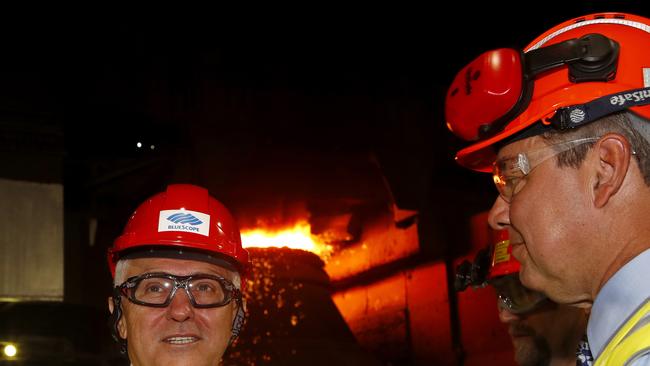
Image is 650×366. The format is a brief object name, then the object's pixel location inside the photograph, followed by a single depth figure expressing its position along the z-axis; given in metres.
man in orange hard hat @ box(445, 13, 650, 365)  1.69
